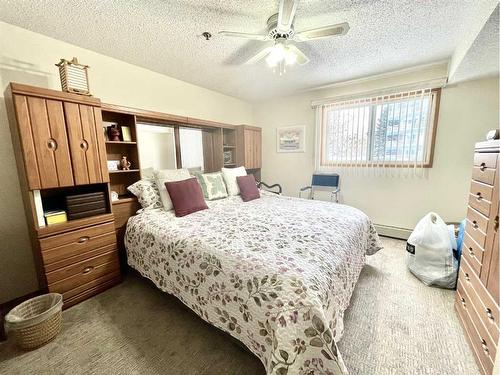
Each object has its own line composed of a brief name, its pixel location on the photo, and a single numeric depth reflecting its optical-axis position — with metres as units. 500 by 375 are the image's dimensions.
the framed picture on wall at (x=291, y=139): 3.76
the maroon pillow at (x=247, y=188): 2.86
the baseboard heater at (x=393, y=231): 2.97
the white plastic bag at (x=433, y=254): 1.88
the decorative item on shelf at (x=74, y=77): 1.69
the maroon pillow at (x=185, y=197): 2.13
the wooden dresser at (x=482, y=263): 1.09
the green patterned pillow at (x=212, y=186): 2.64
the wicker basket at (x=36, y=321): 1.31
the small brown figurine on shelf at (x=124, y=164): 2.30
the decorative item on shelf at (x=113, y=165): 2.25
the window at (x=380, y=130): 2.73
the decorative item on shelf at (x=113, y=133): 2.20
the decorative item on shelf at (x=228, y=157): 3.71
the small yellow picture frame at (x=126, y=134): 2.27
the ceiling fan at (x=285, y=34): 1.38
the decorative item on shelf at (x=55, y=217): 1.66
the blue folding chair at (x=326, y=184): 3.35
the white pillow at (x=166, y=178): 2.23
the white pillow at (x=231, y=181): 2.91
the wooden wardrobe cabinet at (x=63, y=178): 1.51
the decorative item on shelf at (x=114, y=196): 2.13
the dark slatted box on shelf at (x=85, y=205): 1.76
